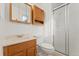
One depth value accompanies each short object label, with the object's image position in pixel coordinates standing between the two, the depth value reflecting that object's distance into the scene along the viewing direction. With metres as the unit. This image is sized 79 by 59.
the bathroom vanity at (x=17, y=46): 0.88
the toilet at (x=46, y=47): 1.42
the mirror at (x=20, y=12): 1.04
